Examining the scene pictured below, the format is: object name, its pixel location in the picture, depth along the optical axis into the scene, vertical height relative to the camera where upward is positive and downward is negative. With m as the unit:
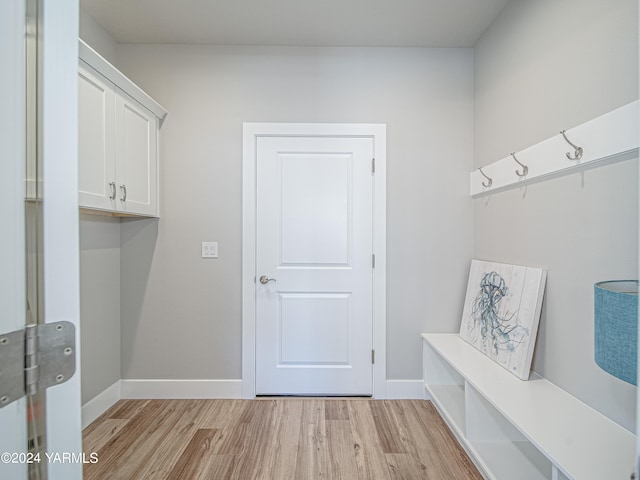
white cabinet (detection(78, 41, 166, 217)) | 1.74 +0.58
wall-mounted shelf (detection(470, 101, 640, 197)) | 1.25 +0.41
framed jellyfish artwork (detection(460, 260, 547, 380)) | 1.72 -0.43
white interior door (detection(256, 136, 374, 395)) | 2.49 -0.21
